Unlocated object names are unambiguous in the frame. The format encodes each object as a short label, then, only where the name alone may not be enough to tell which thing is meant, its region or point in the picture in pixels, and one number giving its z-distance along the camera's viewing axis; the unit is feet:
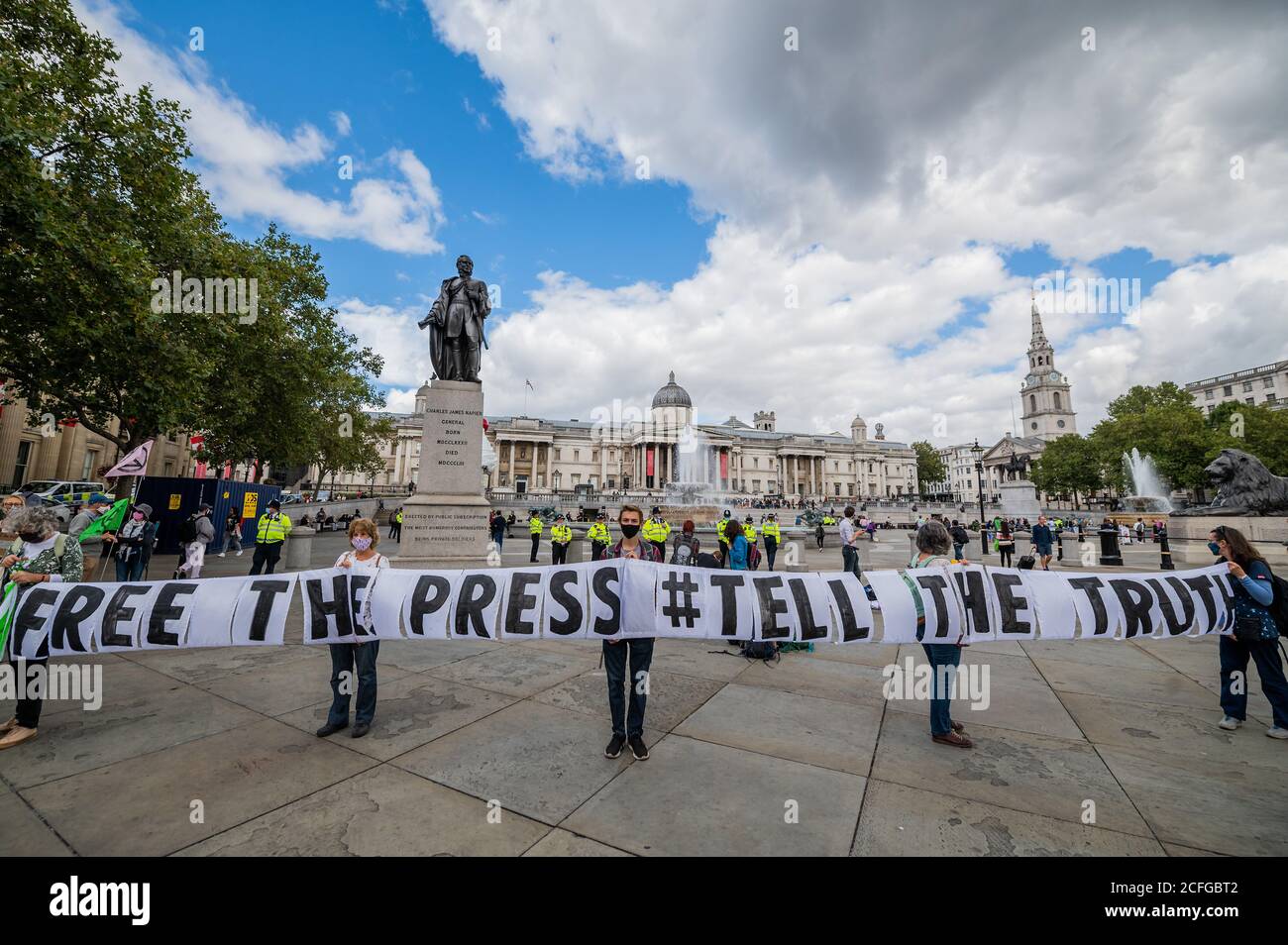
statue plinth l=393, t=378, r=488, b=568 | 43.65
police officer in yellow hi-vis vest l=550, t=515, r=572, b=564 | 52.17
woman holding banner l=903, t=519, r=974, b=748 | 14.67
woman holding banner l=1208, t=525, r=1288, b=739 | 15.28
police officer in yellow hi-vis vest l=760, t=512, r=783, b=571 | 56.03
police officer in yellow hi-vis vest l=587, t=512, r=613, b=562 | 49.35
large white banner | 15.38
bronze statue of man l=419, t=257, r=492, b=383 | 47.47
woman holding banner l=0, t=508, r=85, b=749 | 14.20
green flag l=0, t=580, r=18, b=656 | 14.67
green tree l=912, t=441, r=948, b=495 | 428.15
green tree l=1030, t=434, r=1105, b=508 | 230.89
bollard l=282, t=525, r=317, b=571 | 49.16
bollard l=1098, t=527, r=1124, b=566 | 59.57
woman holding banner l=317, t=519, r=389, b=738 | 14.69
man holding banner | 13.50
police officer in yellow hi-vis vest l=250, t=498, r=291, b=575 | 38.09
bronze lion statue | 73.41
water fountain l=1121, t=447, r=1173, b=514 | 186.70
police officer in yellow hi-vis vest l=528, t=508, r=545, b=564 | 57.37
